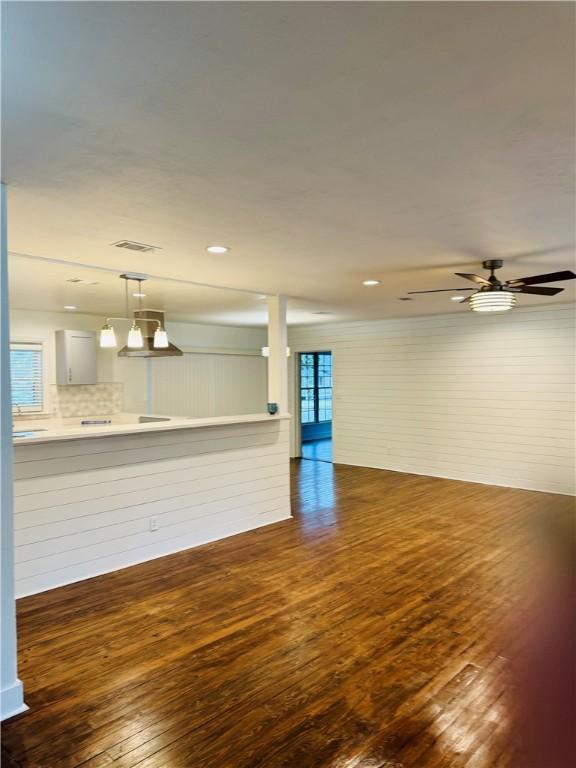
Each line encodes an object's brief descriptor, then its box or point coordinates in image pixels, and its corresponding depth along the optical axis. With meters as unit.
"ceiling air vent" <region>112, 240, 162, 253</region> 3.43
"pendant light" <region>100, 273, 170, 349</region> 4.58
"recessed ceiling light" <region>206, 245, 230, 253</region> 3.56
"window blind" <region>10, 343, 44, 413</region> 6.76
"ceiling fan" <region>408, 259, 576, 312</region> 3.92
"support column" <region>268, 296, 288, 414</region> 5.64
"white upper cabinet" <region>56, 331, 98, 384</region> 6.95
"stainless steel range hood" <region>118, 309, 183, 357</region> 5.97
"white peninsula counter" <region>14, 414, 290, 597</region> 3.71
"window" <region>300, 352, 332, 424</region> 11.70
